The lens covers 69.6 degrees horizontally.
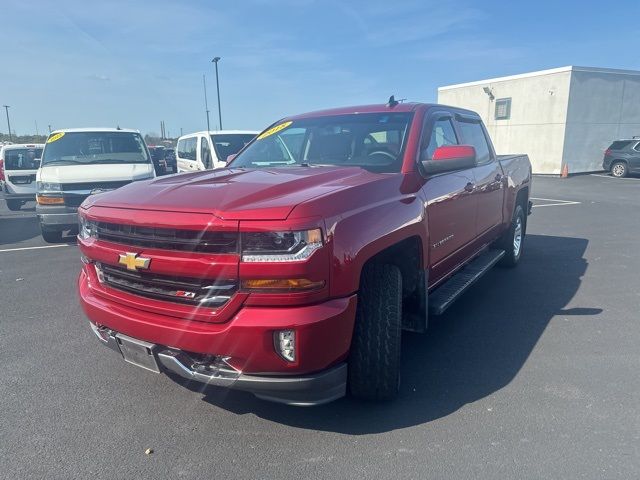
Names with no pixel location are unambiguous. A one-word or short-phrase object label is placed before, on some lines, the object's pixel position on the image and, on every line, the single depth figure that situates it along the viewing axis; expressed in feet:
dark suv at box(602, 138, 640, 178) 62.90
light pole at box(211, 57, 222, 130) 95.25
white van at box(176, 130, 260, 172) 34.17
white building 67.72
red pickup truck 7.43
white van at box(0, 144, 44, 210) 42.11
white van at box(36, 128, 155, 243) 24.82
